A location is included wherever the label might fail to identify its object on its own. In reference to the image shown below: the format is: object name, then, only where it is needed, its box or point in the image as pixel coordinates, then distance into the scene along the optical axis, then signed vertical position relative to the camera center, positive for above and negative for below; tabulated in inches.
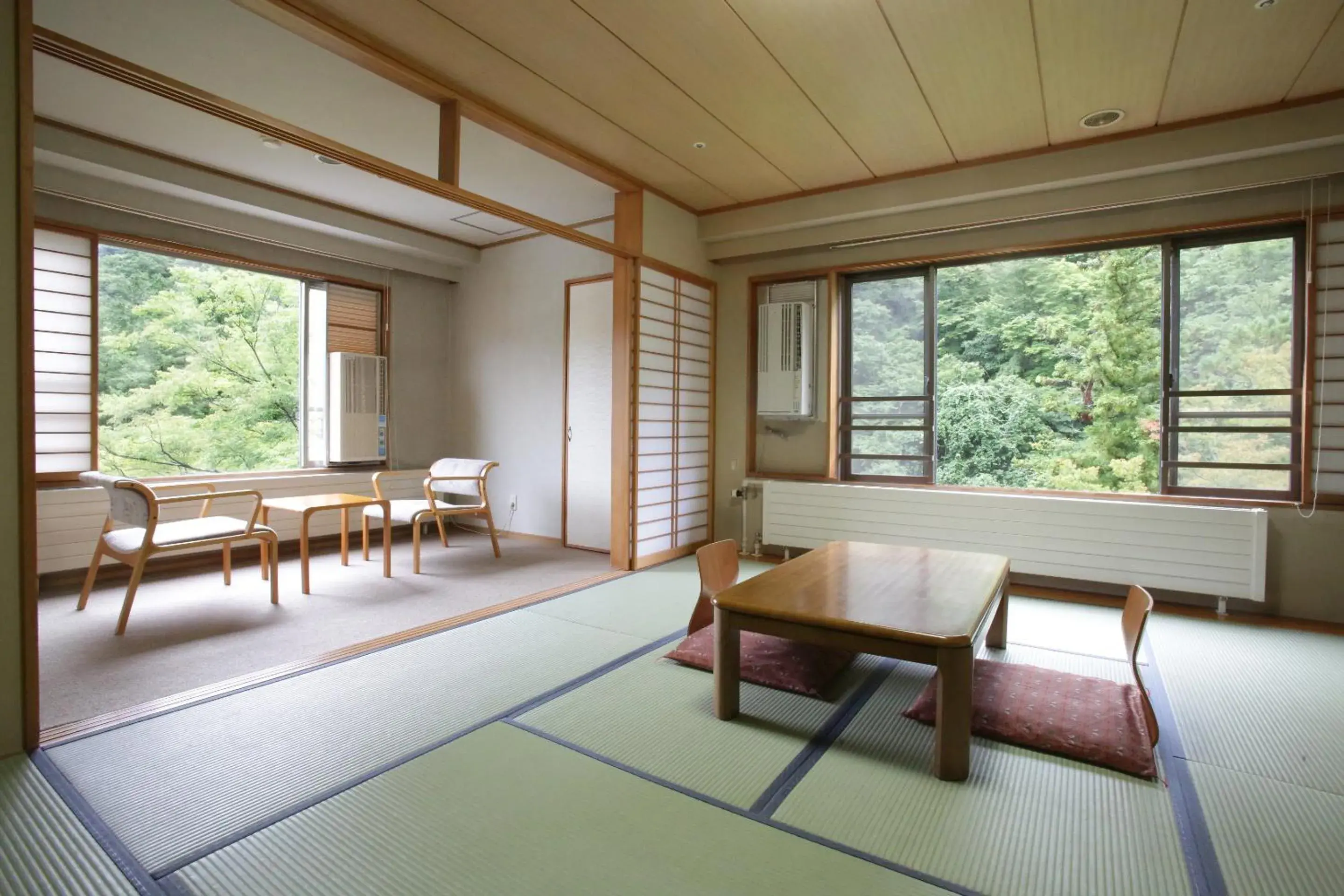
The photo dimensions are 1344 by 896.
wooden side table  160.7 -18.6
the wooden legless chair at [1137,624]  80.7 -23.8
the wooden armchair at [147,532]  128.9 -21.5
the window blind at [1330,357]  137.4 +19.8
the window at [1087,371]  148.6 +23.6
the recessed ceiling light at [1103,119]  135.3 +70.3
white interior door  217.2 +7.1
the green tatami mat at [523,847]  57.7 -40.1
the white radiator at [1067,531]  142.2 -21.8
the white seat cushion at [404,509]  186.1 -21.7
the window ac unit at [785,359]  197.5 +25.9
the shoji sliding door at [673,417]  190.2 +7.2
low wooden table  75.4 -22.7
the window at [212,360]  223.1 +28.3
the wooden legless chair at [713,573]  111.3 -23.8
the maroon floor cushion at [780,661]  100.3 -36.7
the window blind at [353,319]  223.9 +41.8
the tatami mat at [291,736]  68.4 -40.0
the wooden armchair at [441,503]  187.5 -20.3
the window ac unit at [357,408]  218.5 +9.5
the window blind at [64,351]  159.9 +20.5
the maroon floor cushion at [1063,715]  79.8 -36.8
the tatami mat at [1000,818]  60.1 -40.0
